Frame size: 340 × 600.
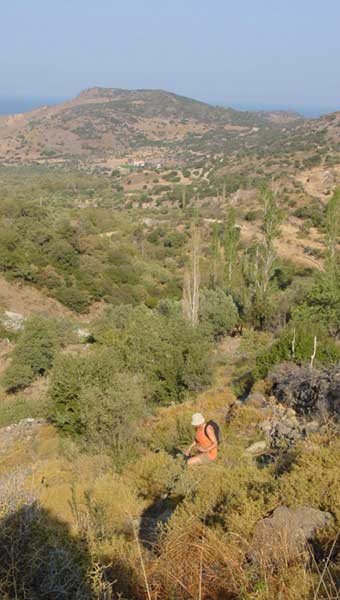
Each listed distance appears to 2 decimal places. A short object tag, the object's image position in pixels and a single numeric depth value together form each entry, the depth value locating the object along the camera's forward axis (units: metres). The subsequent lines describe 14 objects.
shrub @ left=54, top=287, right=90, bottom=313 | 26.98
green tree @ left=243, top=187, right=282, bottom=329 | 21.03
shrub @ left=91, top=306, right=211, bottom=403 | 12.48
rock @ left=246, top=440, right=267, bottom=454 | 6.97
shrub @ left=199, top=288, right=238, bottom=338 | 20.41
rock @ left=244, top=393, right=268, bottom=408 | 9.66
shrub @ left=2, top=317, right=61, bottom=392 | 16.05
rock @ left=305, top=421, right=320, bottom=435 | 7.14
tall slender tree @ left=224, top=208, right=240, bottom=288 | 25.11
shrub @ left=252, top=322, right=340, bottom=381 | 10.89
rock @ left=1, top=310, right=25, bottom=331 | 21.66
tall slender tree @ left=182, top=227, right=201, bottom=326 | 19.32
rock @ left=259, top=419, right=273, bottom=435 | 7.93
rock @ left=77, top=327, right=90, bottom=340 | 20.25
